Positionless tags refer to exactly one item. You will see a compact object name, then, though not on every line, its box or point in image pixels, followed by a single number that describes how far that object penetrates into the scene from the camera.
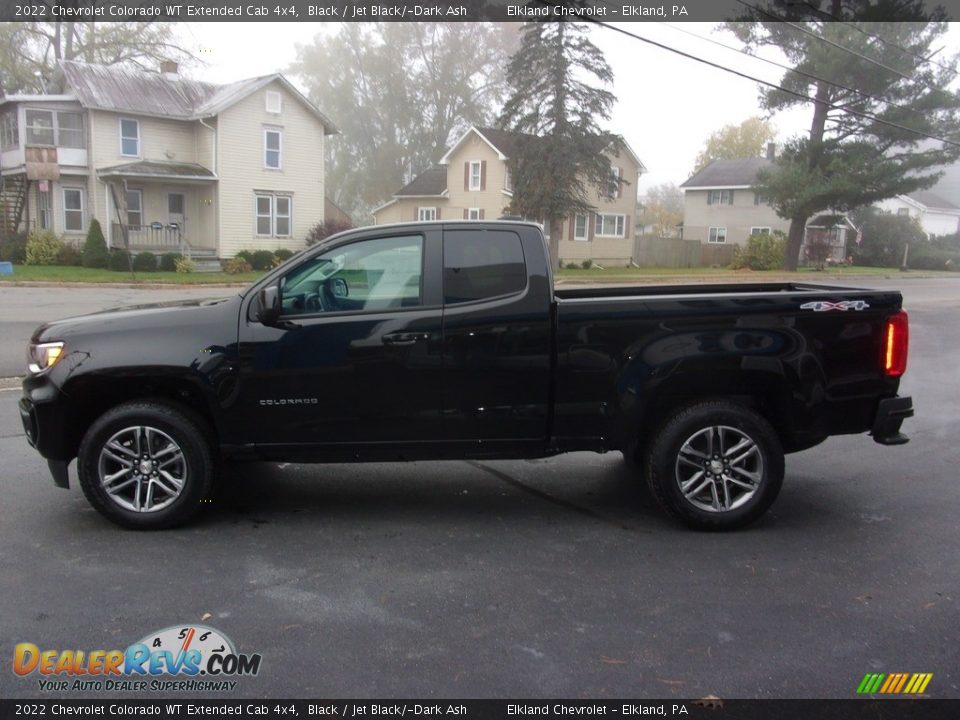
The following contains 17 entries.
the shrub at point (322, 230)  36.56
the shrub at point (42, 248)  31.33
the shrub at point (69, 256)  31.89
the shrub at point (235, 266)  32.78
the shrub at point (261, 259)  34.34
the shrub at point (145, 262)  30.91
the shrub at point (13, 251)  31.53
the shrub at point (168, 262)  32.12
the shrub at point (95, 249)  30.98
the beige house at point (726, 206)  54.72
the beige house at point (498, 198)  44.62
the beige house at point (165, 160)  33.22
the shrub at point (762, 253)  44.28
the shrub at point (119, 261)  30.38
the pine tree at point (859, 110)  34.03
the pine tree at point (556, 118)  35.25
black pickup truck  5.07
